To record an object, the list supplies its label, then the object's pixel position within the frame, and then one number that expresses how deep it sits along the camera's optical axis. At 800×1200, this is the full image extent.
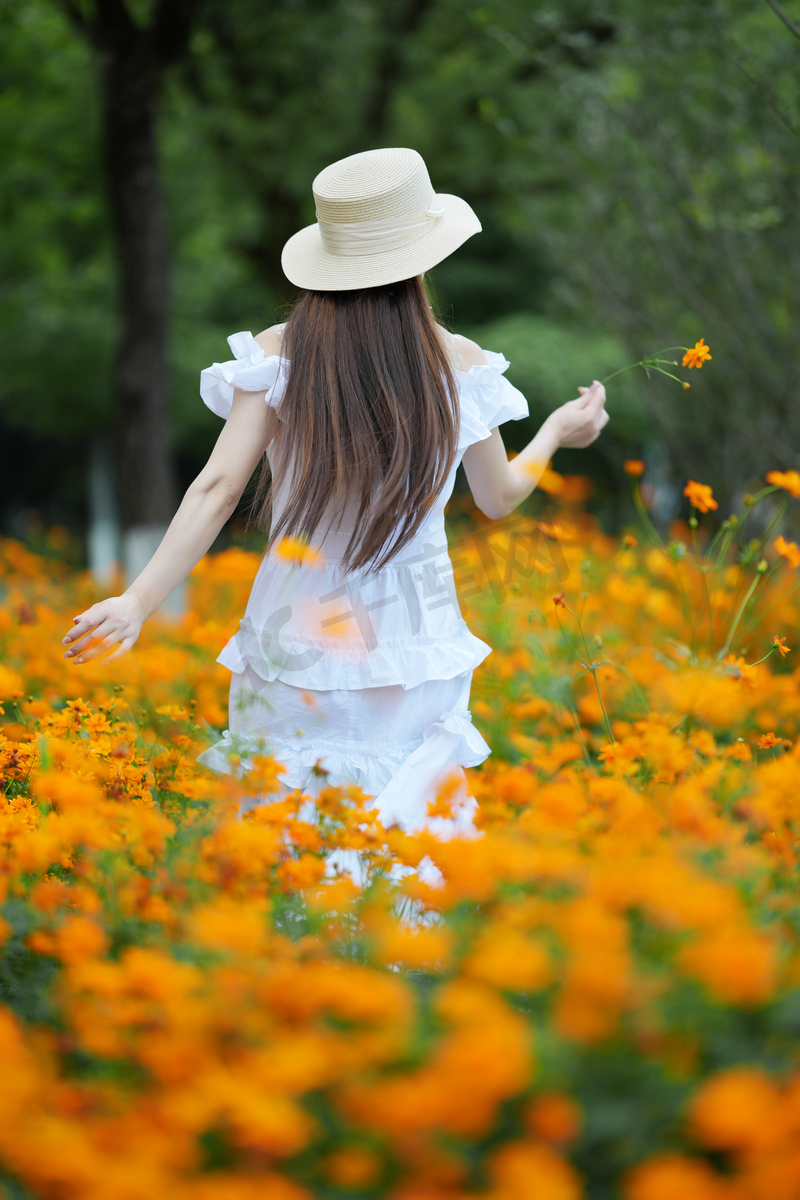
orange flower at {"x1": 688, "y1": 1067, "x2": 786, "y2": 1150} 3.20
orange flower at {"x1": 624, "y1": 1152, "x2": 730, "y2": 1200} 3.24
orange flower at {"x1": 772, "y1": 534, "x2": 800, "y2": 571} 4.75
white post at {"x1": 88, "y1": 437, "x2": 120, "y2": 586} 23.68
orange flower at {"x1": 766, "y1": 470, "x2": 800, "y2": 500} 4.74
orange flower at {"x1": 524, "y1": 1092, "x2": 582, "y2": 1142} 3.37
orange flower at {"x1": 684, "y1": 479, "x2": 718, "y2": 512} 4.81
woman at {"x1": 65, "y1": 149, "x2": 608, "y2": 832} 4.56
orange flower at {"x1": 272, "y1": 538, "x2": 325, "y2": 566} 4.51
